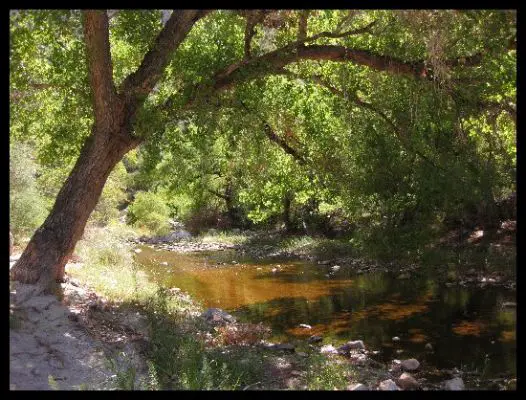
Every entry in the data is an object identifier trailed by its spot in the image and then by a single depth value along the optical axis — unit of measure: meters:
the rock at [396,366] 8.99
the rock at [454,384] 7.69
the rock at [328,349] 9.94
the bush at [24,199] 10.63
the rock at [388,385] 7.35
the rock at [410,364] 8.95
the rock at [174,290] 14.66
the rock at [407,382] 7.94
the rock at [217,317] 11.81
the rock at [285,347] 9.98
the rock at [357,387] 6.81
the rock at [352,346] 10.18
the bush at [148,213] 34.81
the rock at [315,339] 10.87
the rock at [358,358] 9.46
